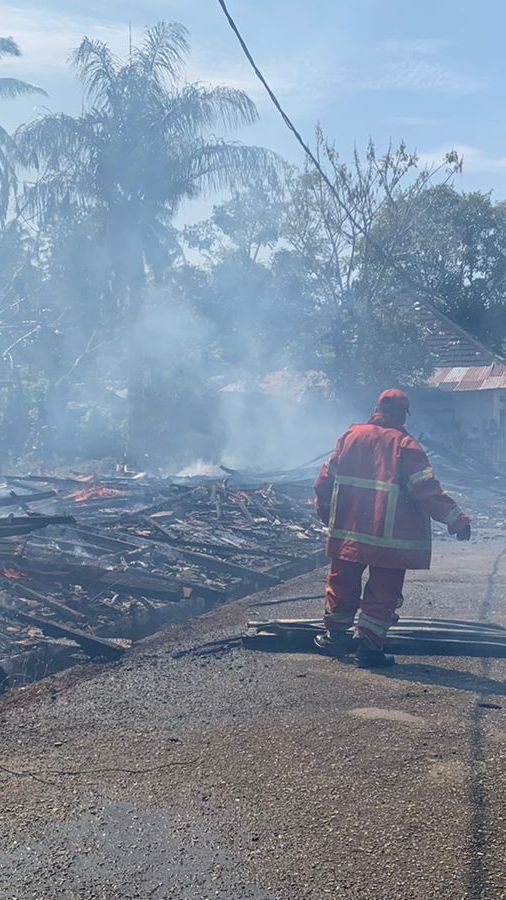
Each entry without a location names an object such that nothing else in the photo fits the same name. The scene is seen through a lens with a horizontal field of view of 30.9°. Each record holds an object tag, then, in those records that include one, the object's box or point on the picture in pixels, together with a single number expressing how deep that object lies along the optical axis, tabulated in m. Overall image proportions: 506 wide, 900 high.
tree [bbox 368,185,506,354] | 32.56
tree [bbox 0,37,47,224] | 24.20
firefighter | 6.00
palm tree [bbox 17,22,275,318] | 23.73
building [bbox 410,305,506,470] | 25.62
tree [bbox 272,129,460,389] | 25.75
